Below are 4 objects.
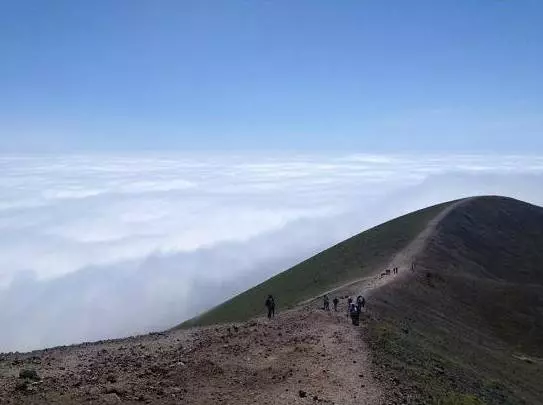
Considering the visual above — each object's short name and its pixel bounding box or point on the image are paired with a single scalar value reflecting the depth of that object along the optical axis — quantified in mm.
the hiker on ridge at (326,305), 35528
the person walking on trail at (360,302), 33000
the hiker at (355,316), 30402
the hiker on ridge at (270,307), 33688
